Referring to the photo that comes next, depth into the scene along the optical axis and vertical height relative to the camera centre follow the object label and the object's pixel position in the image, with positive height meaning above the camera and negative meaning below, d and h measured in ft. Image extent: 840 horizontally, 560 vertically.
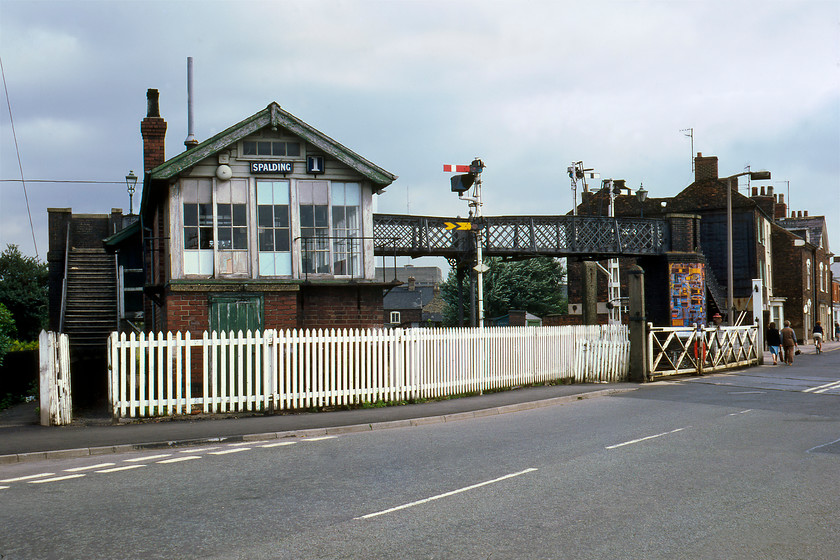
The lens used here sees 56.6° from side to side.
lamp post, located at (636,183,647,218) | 161.07 +20.51
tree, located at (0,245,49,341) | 131.95 +2.44
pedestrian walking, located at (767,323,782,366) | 91.61 -5.72
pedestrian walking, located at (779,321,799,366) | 90.22 -6.03
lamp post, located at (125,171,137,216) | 115.55 +17.98
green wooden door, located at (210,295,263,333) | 56.85 -0.80
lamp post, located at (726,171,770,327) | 97.50 +3.10
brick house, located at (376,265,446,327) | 267.18 -2.51
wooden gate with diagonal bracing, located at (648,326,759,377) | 74.08 -5.91
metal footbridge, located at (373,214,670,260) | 91.97 +7.54
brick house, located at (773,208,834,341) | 169.99 +3.06
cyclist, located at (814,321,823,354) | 121.56 -7.56
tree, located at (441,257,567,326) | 193.67 +2.10
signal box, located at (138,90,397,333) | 57.26 +5.52
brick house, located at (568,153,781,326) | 108.27 +6.68
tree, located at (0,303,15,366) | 61.11 -1.98
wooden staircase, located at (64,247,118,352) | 87.71 +0.74
